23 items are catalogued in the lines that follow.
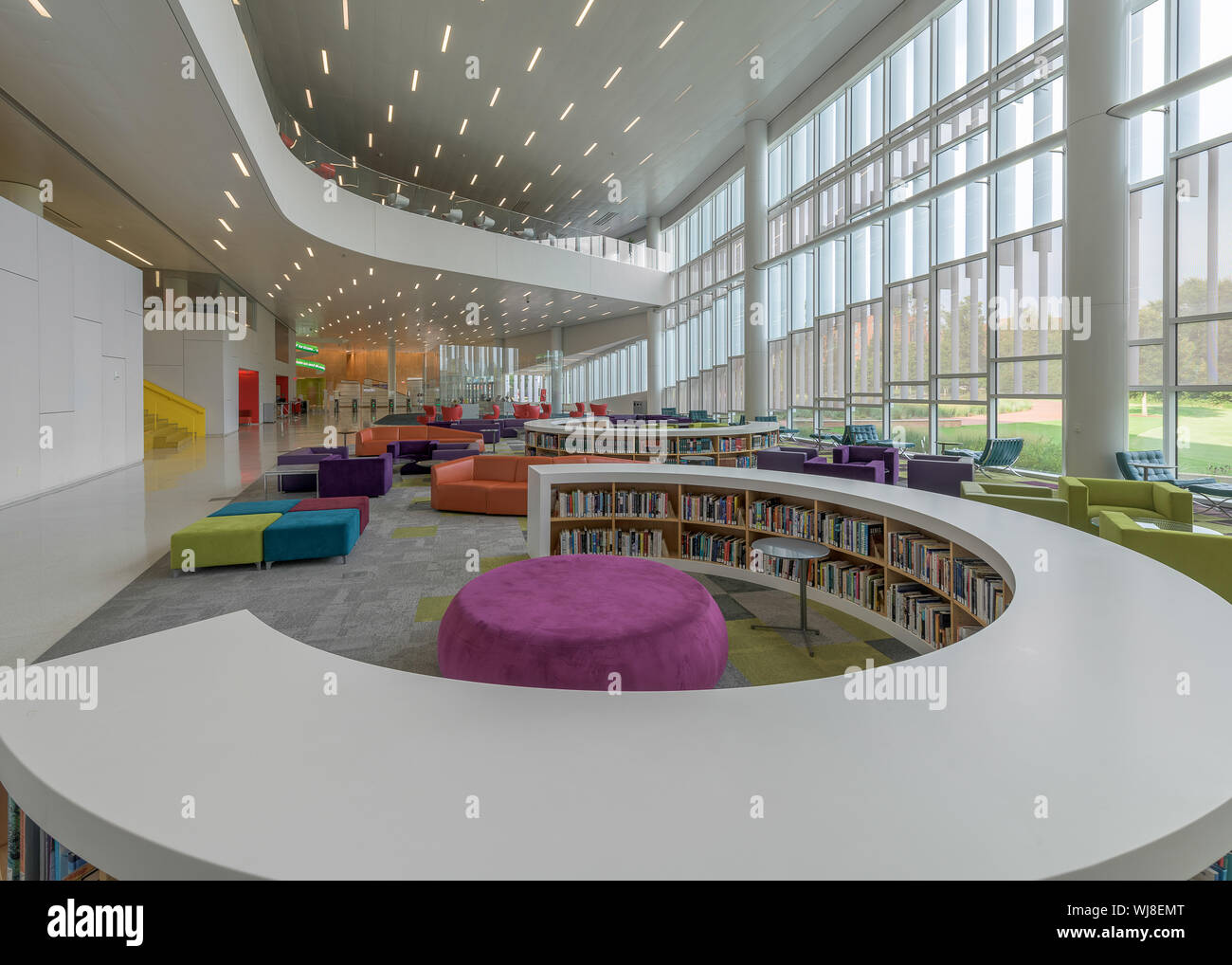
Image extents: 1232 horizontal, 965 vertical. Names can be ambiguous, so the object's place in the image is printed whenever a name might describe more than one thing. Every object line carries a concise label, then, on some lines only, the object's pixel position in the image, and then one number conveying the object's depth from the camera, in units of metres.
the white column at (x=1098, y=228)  8.41
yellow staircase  17.92
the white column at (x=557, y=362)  30.53
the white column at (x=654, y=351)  25.77
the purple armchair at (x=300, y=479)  10.02
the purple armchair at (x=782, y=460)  8.99
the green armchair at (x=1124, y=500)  6.10
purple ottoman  3.01
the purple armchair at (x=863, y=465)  8.48
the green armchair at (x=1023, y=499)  5.18
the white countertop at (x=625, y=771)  1.15
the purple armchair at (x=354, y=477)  9.90
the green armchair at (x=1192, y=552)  3.68
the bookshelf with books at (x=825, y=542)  4.29
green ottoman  6.13
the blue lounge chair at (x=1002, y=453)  10.95
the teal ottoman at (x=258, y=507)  7.14
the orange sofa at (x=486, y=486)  9.29
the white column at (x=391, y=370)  29.84
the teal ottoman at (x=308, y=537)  6.39
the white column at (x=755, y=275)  17.55
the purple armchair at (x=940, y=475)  7.96
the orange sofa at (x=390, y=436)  14.16
